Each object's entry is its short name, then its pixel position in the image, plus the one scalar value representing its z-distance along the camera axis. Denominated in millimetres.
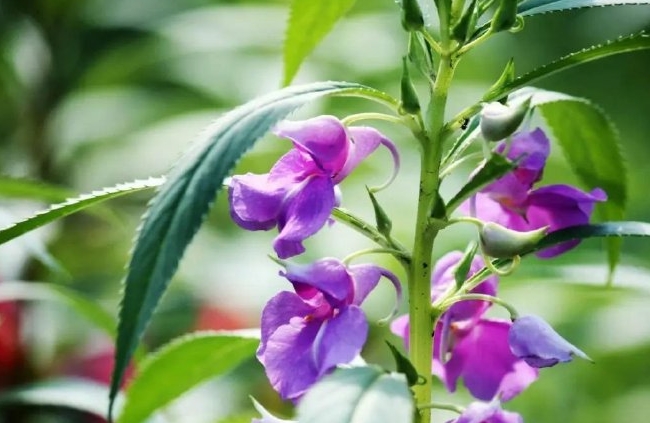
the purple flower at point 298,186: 745
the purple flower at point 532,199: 769
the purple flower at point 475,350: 791
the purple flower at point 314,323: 736
